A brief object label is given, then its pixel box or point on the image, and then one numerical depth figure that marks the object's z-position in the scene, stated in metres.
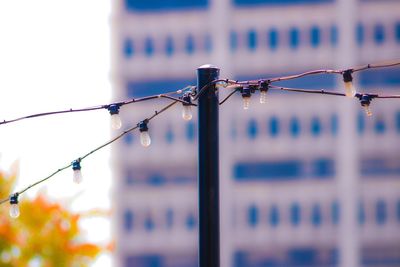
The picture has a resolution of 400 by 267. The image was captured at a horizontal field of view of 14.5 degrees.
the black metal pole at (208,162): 14.51
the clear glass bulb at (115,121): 15.86
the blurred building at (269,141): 122.71
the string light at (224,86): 14.58
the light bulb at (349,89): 14.43
